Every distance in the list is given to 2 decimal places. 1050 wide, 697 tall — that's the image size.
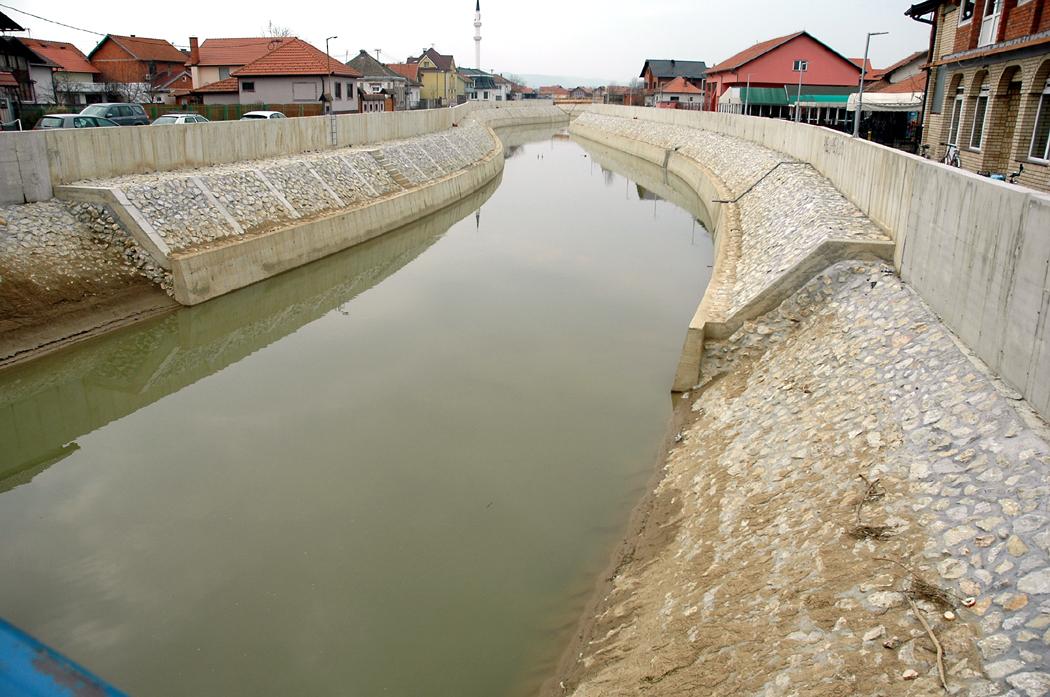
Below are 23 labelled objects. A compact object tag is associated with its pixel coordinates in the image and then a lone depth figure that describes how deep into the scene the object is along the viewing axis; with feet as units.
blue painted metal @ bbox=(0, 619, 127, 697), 12.69
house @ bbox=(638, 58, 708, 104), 341.82
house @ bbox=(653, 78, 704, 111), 312.09
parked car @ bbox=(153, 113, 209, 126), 99.35
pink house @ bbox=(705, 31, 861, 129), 191.01
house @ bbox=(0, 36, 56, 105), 130.00
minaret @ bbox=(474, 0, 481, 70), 435.53
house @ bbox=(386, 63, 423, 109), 268.21
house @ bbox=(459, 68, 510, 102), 442.50
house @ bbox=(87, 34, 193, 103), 212.02
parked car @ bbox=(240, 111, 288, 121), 119.49
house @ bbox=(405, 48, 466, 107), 333.21
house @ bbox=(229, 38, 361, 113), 152.56
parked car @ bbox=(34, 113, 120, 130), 84.79
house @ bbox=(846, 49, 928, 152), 104.47
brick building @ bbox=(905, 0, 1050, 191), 60.49
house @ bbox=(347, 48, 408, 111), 240.53
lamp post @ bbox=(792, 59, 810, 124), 183.11
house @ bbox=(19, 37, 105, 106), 168.04
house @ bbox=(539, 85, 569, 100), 596.46
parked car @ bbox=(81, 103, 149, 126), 103.34
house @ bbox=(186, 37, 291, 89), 180.04
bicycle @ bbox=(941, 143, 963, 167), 64.34
